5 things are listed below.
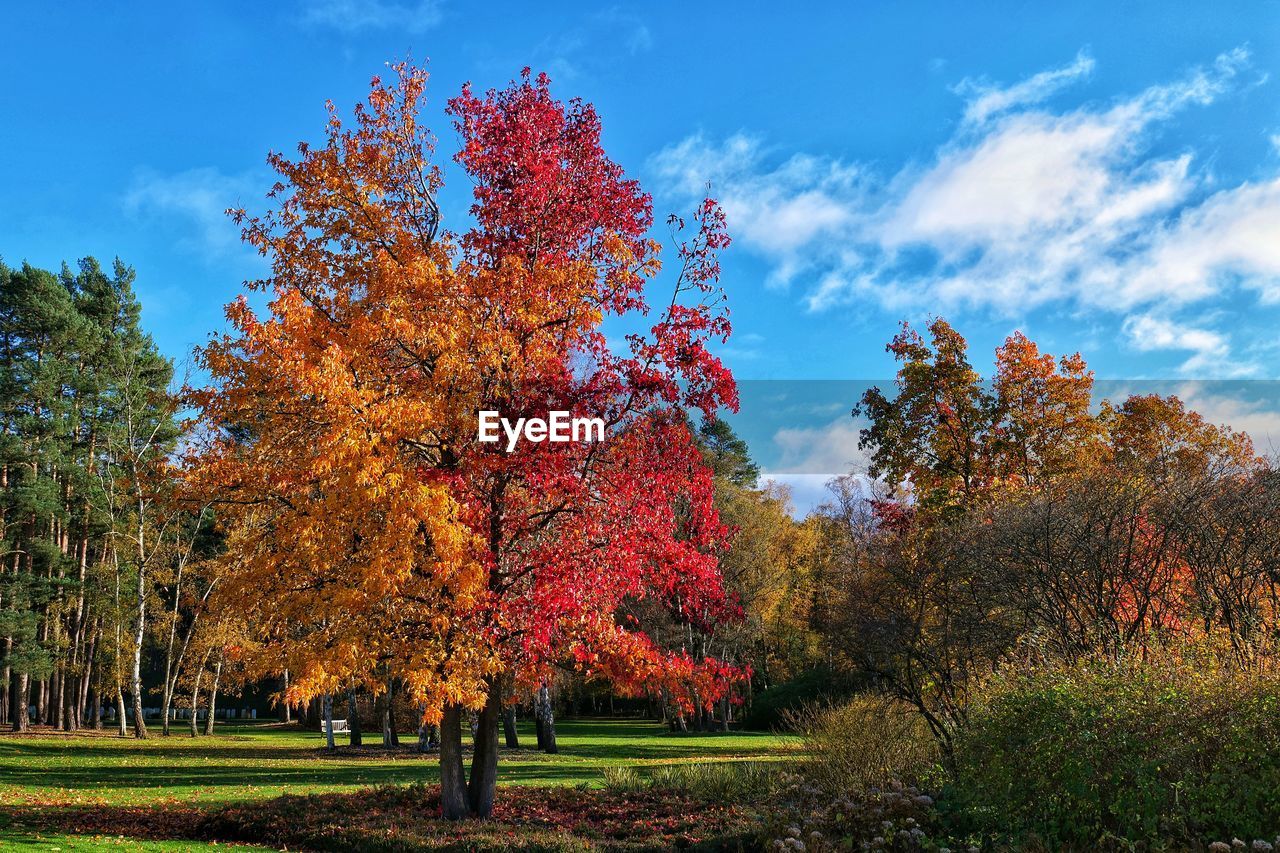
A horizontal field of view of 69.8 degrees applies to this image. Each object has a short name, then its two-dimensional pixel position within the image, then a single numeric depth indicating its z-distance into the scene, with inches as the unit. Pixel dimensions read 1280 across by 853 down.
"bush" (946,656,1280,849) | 361.1
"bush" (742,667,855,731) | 1466.5
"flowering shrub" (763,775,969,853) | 415.5
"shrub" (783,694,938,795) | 560.1
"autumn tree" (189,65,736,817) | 448.5
